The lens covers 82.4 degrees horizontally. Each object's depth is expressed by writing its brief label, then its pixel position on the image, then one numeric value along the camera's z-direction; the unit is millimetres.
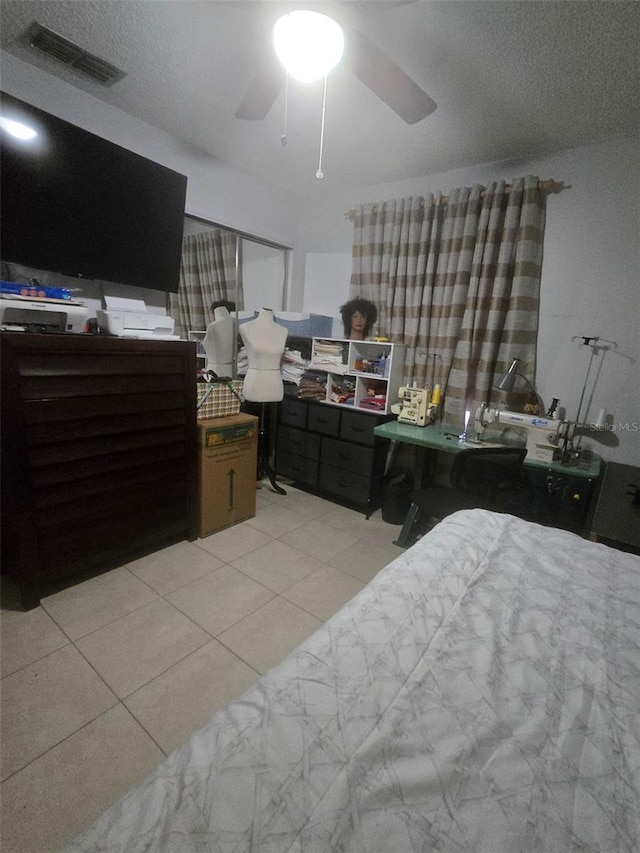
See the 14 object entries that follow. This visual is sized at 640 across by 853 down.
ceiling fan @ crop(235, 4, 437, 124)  1374
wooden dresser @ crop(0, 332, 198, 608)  1597
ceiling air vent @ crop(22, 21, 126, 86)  1699
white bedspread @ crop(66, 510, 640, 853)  487
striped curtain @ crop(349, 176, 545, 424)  2482
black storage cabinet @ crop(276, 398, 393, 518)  2846
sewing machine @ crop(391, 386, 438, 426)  2723
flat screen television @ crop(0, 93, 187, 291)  1770
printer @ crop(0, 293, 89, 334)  1571
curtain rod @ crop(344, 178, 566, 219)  2363
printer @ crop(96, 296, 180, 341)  1959
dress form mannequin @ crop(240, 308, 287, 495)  2830
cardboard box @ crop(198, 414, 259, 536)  2357
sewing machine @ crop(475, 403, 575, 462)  2137
